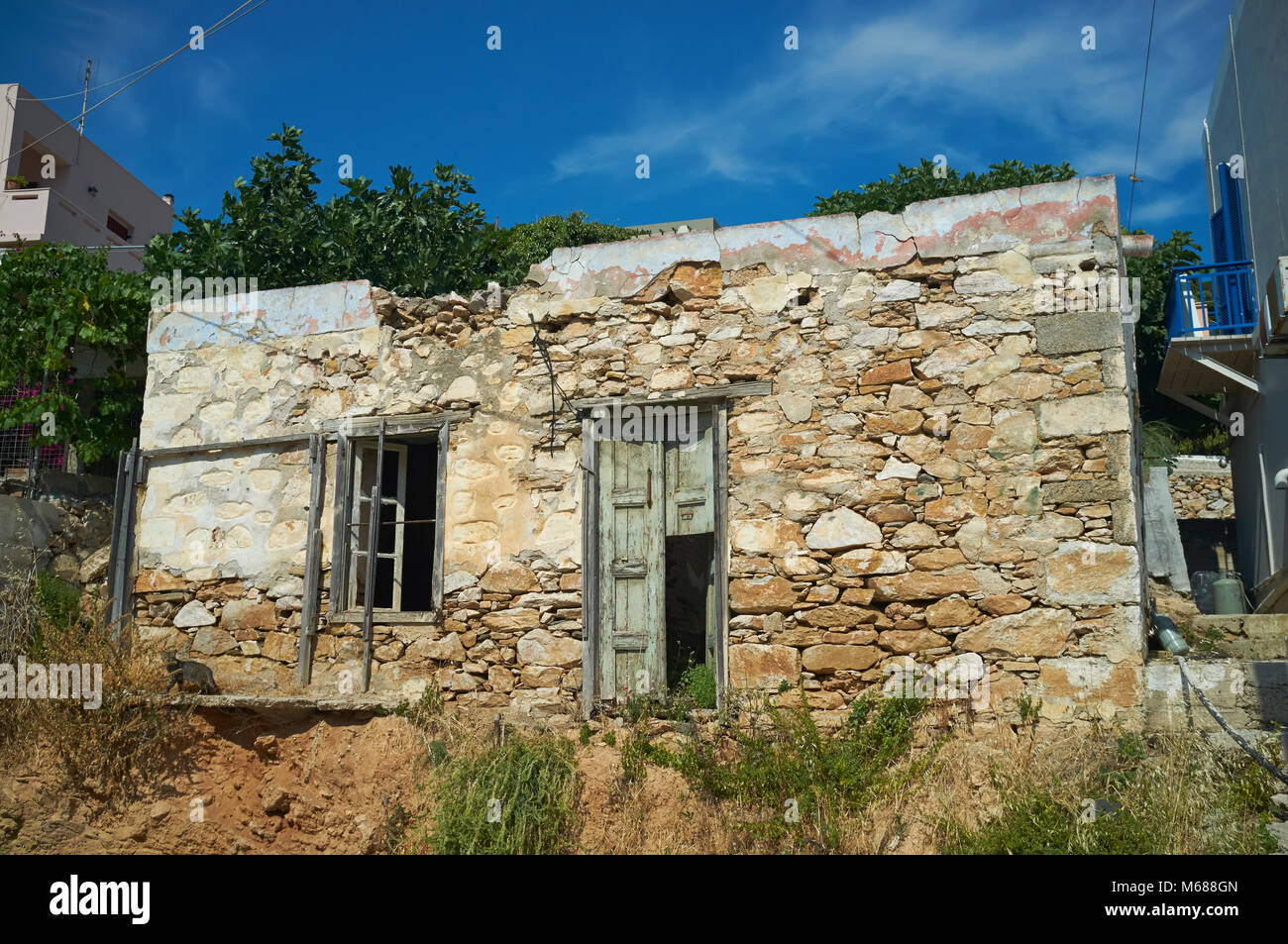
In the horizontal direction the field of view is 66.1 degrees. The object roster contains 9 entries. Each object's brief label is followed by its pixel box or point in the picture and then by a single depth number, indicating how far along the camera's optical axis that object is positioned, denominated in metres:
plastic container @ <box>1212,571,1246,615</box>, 8.90
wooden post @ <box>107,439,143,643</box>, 7.48
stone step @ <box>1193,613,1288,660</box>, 6.85
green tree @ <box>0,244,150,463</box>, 8.25
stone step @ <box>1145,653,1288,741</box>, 5.27
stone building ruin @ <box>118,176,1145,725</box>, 5.82
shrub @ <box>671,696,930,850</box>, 5.32
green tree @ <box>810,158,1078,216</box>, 14.90
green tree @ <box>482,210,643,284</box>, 14.51
